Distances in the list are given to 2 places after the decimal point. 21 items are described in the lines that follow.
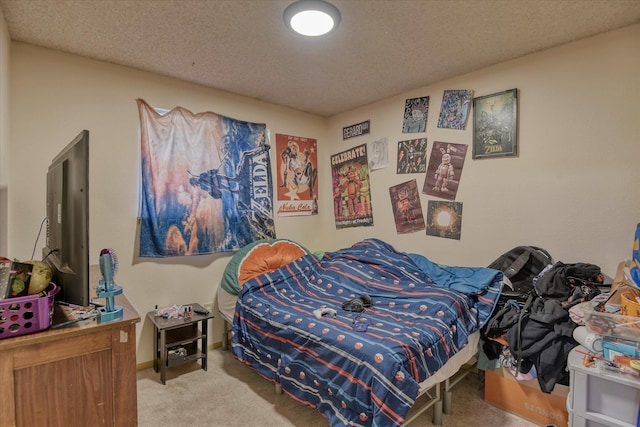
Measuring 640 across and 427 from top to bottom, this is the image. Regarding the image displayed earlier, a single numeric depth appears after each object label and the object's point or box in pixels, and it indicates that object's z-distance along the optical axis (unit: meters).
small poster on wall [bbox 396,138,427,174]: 3.06
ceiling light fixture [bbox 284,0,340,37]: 1.80
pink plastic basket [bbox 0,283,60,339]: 1.05
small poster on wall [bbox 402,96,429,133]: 3.04
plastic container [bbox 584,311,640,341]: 1.37
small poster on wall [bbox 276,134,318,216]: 3.58
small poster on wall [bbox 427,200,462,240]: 2.84
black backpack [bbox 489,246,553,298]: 2.32
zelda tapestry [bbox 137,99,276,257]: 2.70
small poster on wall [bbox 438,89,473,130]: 2.76
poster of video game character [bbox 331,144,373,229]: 3.60
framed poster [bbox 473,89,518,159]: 2.51
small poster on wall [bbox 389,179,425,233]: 3.12
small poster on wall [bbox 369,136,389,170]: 3.38
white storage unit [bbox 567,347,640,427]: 1.34
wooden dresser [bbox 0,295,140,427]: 1.05
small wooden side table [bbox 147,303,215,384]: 2.45
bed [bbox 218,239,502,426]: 1.58
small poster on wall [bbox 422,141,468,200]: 2.83
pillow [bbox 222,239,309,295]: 2.83
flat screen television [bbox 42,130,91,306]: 1.10
